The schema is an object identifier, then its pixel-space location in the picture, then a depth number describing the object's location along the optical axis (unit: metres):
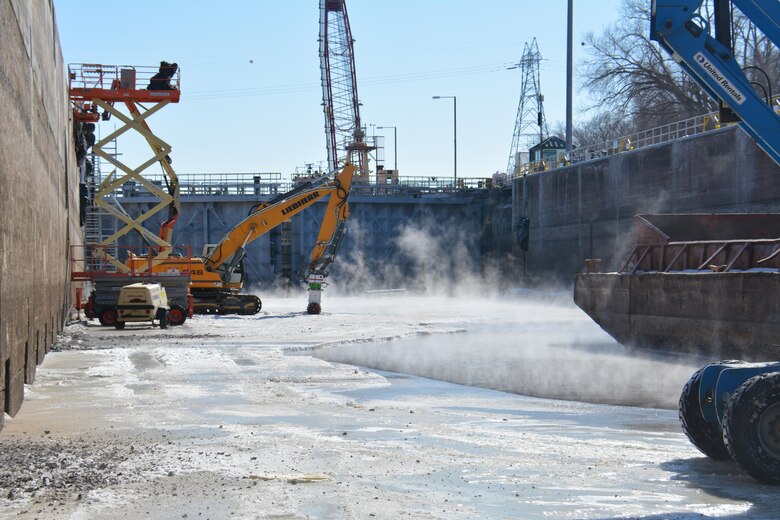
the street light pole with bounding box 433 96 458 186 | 91.07
